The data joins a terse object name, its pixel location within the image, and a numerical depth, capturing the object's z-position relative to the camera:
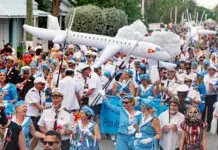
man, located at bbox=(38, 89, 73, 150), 10.89
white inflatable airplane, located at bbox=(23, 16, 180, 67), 17.58
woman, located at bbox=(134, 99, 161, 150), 10.82
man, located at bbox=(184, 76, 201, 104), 14.31
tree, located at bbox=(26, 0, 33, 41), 30.48
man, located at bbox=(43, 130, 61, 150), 7.42
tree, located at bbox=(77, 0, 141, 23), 48.53
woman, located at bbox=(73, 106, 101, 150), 10.49
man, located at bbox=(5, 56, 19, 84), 16.22
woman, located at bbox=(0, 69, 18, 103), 13.33
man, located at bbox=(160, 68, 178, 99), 15.01
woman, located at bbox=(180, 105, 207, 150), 10.82
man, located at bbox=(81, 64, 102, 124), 15.08
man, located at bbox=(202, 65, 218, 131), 16.78
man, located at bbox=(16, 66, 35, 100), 14.64
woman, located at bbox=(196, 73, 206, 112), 15.92
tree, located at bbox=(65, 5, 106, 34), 42.86
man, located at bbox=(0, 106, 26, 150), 8.78
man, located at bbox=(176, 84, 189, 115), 12.69
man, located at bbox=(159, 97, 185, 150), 11.38
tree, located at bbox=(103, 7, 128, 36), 44.47
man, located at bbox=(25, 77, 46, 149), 12.88
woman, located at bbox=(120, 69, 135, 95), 15.44
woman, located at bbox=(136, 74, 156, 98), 14.83
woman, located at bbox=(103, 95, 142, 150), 11.05
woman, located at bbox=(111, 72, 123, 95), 15.74
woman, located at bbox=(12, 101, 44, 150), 10.23
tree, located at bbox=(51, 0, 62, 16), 36.66
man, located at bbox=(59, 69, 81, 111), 14.27
